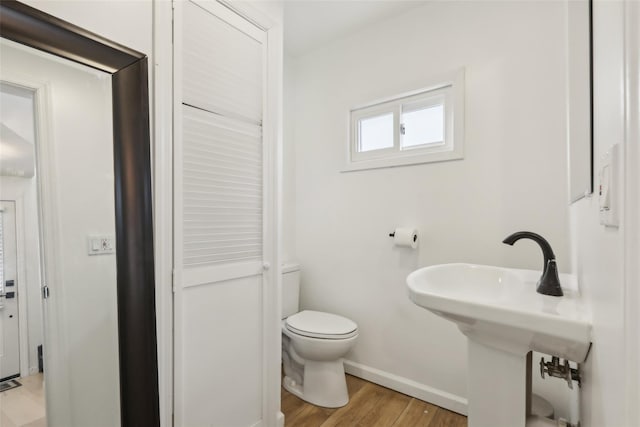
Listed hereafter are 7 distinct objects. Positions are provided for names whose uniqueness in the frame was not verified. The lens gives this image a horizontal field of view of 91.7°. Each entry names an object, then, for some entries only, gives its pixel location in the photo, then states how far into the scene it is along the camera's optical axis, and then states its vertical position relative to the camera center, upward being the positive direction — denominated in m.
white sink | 0.74 -0.30
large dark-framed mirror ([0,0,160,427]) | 1.05 -0.07
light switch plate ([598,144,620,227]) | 0.42 +0.02
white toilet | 1.83 -0.91
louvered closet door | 1.26 -0.04
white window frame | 1.81 +0.51
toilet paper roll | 1.88 -0.19
